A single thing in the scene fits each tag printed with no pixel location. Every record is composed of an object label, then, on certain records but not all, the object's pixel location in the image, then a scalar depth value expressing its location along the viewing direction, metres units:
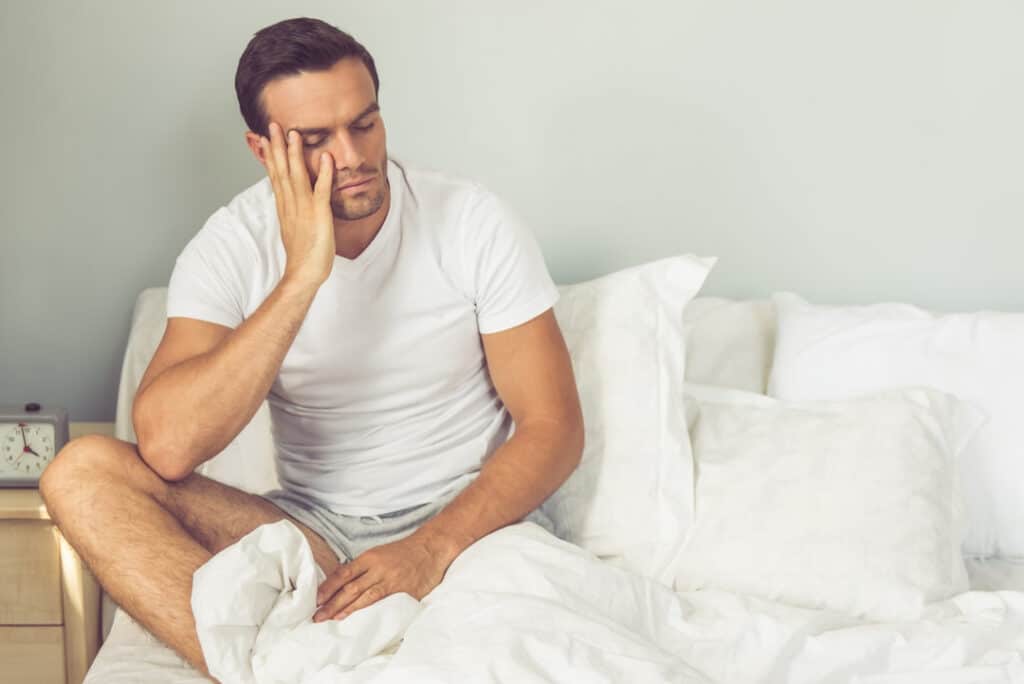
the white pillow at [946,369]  1.97
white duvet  1.34
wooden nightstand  2.02
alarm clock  2.06
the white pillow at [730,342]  2.15
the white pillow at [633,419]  1.87
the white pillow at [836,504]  1.72
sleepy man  1.68
